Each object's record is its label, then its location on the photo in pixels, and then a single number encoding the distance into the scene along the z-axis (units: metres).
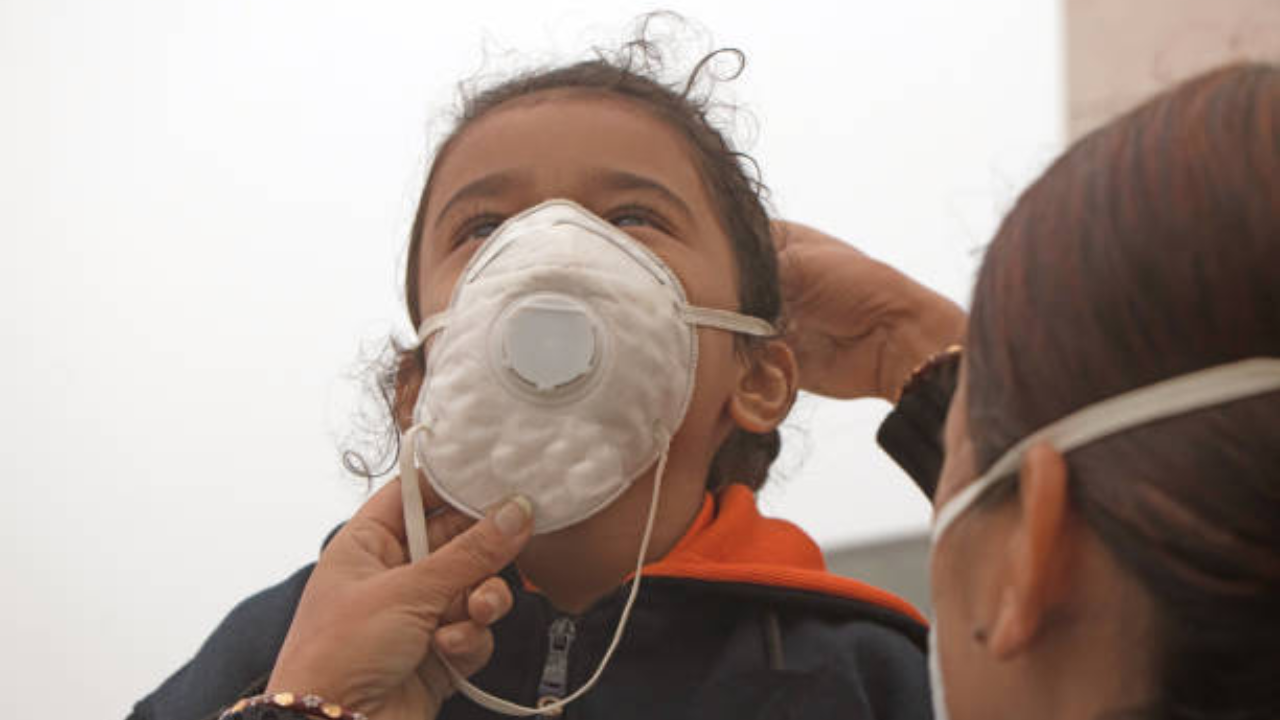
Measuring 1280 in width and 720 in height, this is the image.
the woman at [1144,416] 1.22
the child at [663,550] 1.41
